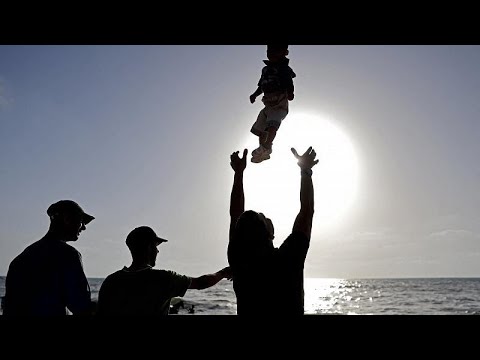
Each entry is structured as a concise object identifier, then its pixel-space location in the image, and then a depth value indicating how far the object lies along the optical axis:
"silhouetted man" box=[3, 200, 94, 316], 2.74
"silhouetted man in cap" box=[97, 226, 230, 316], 3.02
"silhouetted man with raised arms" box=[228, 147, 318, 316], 2.11
